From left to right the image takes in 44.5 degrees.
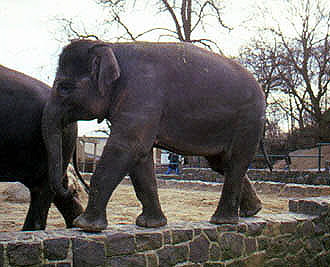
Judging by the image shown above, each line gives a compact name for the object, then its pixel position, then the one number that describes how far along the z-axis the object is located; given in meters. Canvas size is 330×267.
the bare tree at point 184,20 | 19.12
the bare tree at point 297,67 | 21.61
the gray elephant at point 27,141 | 3.42
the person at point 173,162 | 17.42
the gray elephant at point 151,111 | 3.31
